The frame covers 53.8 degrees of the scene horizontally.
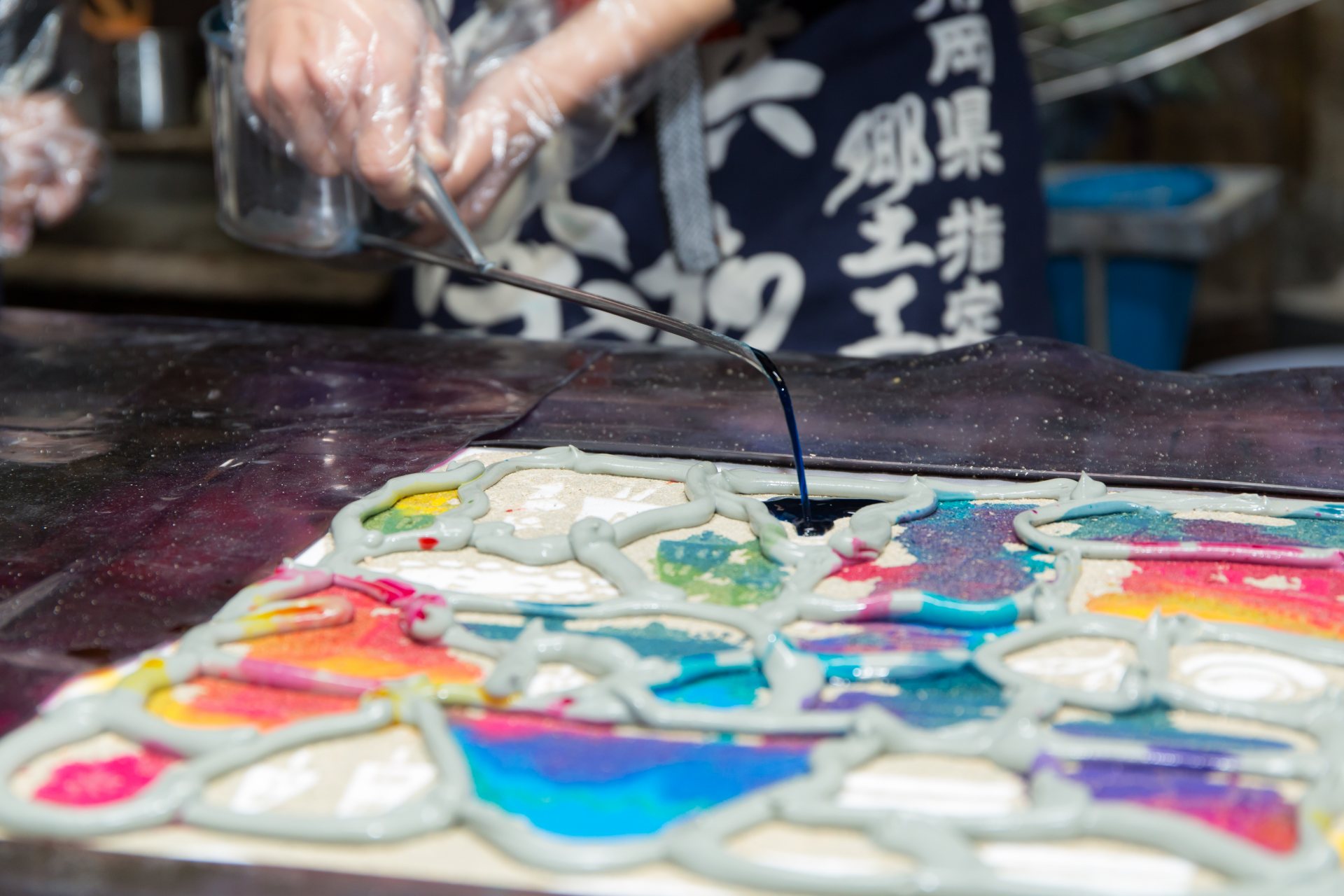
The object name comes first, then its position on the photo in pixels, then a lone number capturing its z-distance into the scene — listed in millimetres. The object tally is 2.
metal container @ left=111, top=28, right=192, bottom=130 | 3189
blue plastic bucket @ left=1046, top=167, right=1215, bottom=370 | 2436
